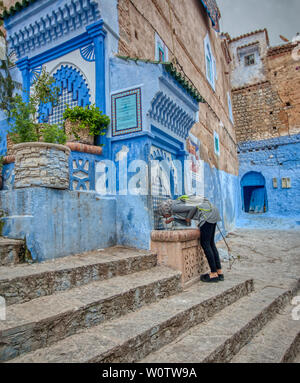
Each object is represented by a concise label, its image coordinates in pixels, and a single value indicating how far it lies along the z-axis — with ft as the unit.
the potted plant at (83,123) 14.64
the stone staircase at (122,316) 6.58
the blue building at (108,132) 11.56
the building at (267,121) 50.49
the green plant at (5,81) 19.15
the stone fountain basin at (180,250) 13.06
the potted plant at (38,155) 11.28
